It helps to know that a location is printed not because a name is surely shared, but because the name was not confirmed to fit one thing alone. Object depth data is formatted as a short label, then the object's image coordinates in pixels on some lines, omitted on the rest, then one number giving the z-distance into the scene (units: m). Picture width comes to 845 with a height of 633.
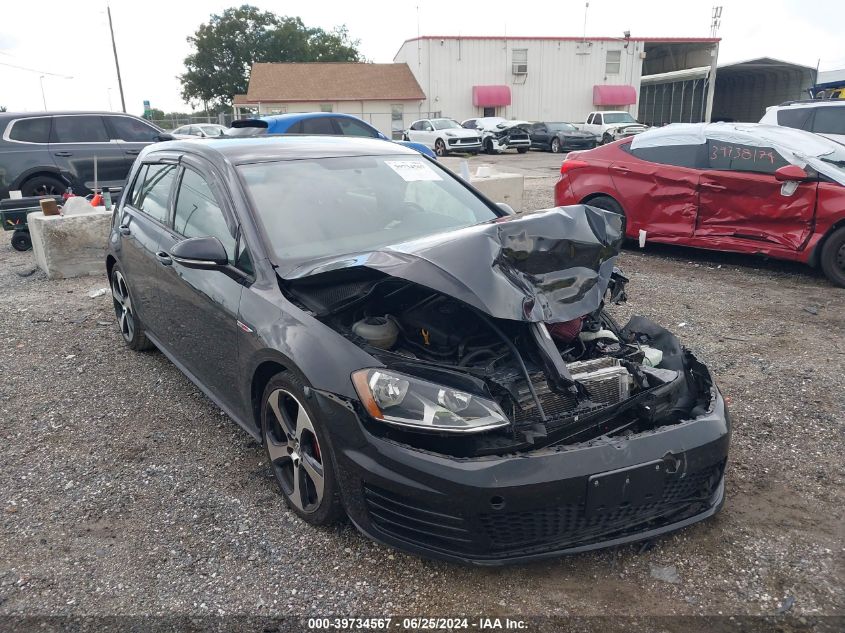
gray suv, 10.20
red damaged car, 6.32
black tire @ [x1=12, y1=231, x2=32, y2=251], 9.37
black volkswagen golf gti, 2.32
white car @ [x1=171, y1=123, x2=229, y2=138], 23.52
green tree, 56.19
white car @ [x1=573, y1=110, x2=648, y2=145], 27.61
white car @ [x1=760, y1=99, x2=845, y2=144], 10.95
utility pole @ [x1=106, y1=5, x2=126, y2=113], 37.53
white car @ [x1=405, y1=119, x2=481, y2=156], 26.95
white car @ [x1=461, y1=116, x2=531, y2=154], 27.91
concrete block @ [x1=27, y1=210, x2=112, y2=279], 7.47
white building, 39.16
